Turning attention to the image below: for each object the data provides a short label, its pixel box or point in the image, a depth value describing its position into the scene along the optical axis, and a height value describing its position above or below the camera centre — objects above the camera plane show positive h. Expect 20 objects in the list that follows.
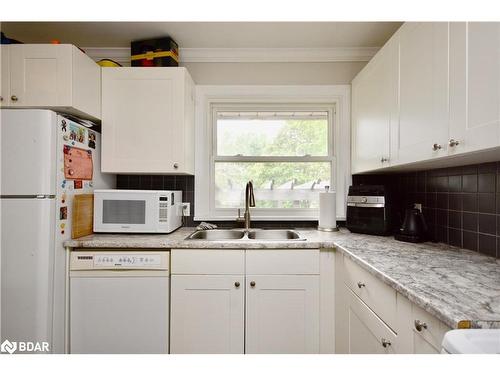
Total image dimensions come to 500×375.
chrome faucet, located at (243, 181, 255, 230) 2.10 -0.11
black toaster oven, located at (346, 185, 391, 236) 1.83 -0.16
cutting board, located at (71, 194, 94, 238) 1.69 -0.19
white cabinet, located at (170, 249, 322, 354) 1.62 -0.71
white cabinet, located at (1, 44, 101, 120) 1.68 +0.71
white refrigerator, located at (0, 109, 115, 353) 1.48 -0.20
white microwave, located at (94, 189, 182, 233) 1.85 -0.18
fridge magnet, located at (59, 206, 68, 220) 1.57 -0.16
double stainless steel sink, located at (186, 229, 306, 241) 2.12 -0.38
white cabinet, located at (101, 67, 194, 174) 1.95 +0.50
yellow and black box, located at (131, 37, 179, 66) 2.01 +1.04
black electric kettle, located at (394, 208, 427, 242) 1.61 -0.24
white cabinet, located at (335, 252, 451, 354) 0.83 -0.53
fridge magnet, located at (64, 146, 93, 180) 1.62 +0.15
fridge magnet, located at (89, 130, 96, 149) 1.87 +0.34
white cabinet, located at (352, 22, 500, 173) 0.94 +0.42
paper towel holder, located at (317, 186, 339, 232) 2.05 -0.32
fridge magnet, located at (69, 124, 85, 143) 1.66 +0.35
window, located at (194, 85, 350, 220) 2.26 +0.34
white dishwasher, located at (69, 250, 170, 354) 1.62 -0.73
